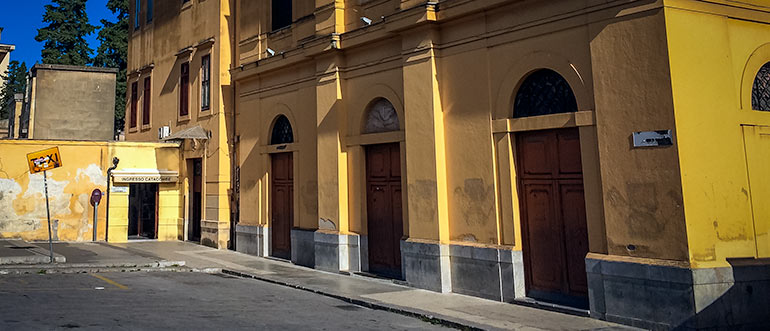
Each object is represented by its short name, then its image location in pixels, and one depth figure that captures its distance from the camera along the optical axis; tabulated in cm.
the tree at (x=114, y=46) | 3519
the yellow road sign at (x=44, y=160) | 1373
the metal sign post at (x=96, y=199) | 1900
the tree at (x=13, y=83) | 4350
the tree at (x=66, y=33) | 3562
